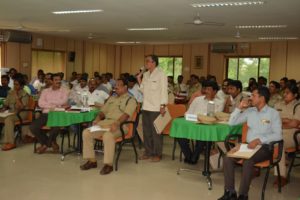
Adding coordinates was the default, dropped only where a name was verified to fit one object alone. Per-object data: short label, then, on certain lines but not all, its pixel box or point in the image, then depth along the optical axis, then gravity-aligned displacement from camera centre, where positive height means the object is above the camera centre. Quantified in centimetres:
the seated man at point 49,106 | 613 -56
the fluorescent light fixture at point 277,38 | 1282 +152
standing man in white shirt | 571 -40
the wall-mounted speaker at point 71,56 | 1508 +78
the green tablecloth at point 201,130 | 442 -67
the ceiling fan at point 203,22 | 760 +135
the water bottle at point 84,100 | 603 -44
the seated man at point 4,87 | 800 -33
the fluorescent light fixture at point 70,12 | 775 +140
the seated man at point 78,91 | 661 -34
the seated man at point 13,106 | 644 -62
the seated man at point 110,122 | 512 -72
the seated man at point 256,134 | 389 -63
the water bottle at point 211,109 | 484 -42
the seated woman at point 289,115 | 480 -51
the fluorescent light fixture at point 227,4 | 633 +138
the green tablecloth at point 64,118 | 564 -70
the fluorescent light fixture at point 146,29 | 1079 +145
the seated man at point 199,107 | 546 -47
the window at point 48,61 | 1395 +52
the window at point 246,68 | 1466 +48
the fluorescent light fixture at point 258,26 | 954 +145
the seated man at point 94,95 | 703 -40
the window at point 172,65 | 1670 +58
